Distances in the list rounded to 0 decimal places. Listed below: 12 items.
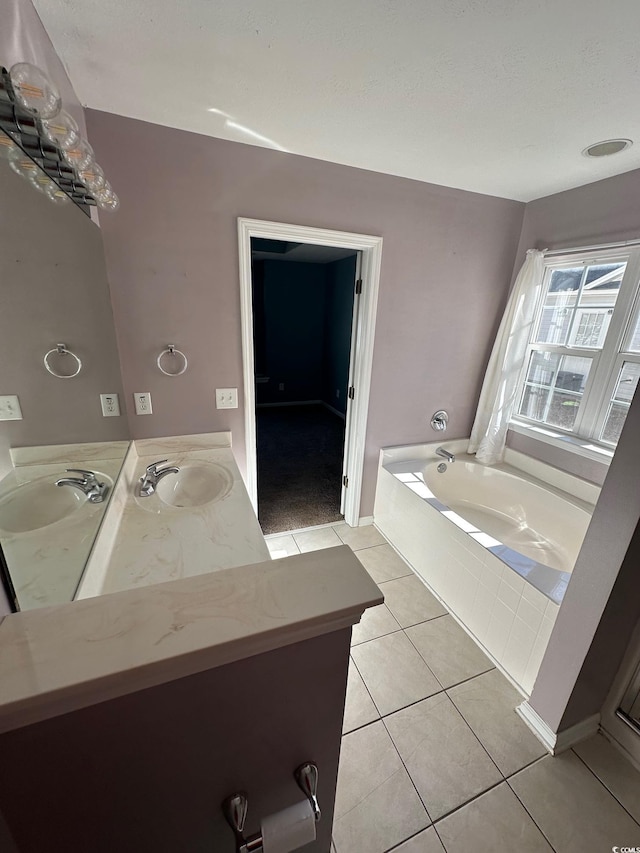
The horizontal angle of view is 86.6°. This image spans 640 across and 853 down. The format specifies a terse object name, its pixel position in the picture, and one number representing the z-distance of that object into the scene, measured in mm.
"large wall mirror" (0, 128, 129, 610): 738
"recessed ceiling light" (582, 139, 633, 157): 1549
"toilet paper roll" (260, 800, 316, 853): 711
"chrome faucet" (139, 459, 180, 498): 1487
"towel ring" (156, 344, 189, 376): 1797
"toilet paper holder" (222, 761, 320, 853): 682
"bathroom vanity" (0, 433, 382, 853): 480
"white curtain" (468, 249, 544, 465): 2314
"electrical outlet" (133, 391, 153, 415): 1812
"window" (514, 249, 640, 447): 1991
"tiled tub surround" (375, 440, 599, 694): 1503
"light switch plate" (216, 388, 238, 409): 1987
